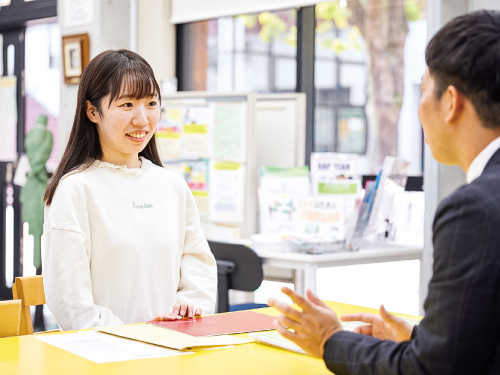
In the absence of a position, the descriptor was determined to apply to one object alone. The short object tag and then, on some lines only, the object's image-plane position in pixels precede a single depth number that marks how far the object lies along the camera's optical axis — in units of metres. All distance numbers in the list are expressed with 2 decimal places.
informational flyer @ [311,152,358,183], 3.21
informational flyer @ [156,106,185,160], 3.78
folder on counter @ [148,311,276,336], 1.42
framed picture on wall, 4.37
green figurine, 4.77
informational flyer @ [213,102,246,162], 3.54
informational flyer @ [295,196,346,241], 2.92
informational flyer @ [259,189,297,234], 3.17
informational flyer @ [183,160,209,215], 3.68
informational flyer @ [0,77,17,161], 5.62
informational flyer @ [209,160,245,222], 3.54
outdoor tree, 3.56
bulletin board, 3.52
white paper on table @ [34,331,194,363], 1.20
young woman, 1.64
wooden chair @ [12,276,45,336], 1.86
